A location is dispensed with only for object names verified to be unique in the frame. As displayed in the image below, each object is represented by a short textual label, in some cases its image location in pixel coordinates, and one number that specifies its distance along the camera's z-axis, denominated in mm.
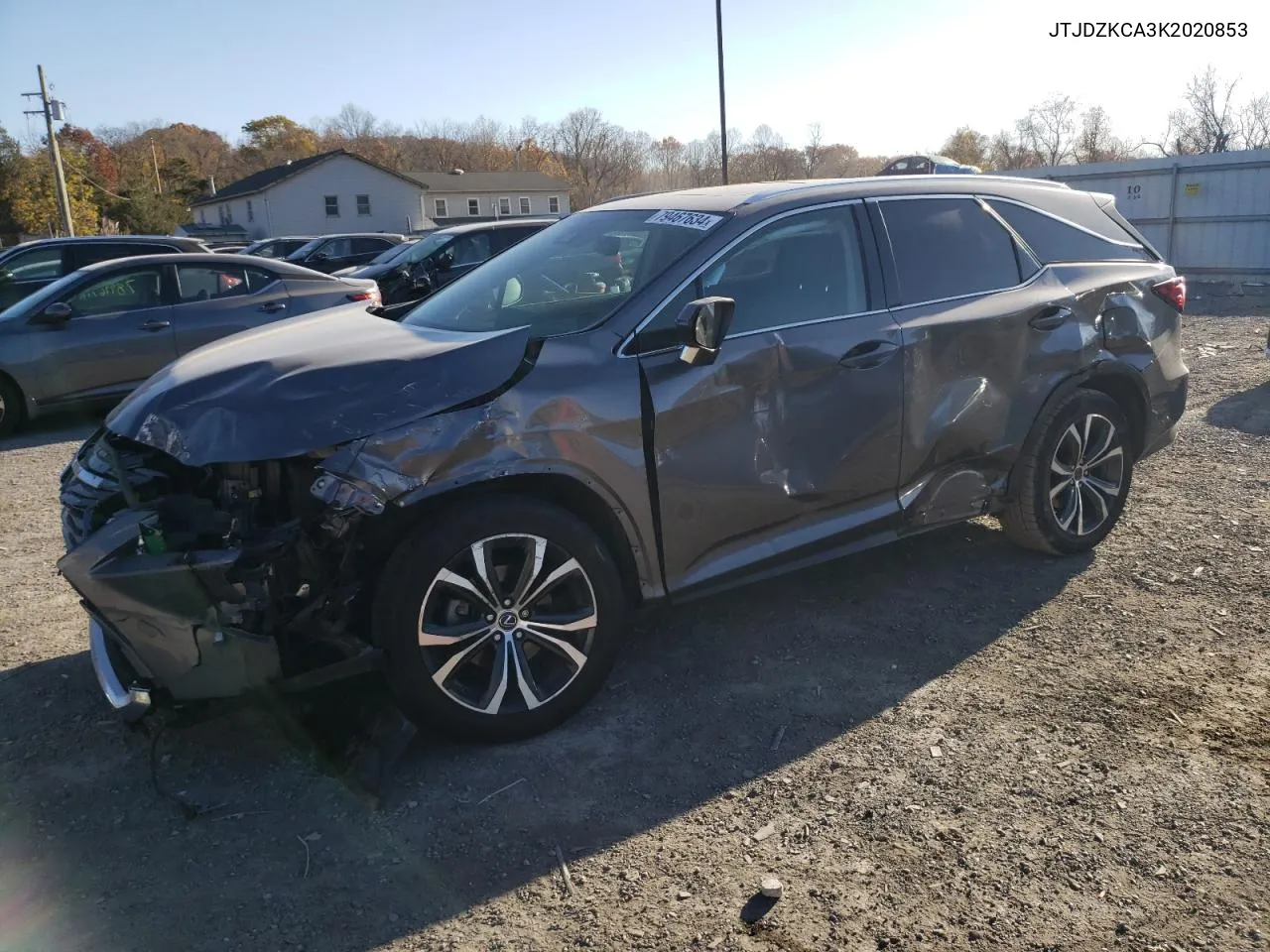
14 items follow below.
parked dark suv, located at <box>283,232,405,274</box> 20594
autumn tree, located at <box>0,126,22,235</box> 47188
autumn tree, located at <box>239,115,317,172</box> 96250
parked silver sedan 8828
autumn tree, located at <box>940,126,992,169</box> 64812
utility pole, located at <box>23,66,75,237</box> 40112
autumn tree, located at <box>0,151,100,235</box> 48250
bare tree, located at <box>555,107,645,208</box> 105312
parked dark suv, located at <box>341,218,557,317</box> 12938
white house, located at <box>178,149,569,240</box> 58281
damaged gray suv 3084
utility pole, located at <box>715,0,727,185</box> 25547
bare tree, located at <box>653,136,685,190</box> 108125
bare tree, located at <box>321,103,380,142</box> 106812
